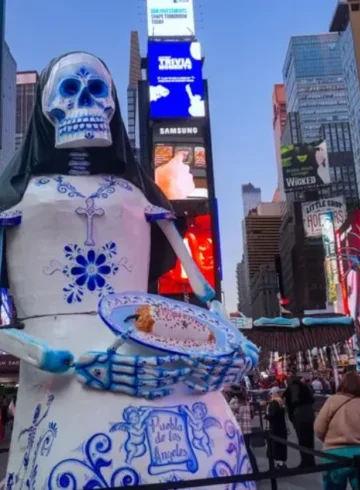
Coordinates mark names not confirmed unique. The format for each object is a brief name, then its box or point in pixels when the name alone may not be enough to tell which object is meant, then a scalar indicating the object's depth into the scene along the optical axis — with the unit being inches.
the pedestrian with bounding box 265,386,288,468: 296.0
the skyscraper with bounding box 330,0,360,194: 2549.2
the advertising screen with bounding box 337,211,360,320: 1191.1
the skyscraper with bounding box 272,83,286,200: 4503.0
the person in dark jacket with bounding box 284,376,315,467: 281.0
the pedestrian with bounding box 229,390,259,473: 323.0
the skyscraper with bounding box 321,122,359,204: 3398.1
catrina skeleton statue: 108.7
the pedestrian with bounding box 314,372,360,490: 153.6
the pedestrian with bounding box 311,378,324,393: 826.1
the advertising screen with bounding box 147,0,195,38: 1392.7
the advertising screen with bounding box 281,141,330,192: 2249.0
